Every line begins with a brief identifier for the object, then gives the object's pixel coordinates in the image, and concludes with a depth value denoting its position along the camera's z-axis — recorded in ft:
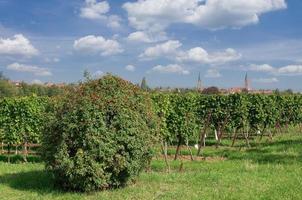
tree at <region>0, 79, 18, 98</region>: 193.21
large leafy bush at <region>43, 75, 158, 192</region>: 28.63
